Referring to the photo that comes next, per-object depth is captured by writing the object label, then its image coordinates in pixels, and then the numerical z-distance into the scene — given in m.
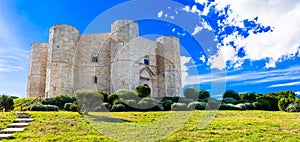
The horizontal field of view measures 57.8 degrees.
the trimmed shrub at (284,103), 20.31
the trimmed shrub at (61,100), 21.10
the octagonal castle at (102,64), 29.67
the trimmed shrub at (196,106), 19.02
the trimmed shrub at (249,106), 21.10
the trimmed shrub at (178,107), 19.35
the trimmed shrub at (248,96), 27.54
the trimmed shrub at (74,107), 16.78
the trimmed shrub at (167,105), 20.69
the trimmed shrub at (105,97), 21.71
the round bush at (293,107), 18.75
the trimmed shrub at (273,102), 22.45
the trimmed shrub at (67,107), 18.77
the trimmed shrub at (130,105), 19.36
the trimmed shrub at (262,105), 21.20
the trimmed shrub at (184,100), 23.44
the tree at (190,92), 27.41
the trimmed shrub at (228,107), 19.86
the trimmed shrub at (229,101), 23.55
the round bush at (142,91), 26.06
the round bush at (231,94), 27.31
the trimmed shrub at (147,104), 19.45
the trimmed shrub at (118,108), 18.06
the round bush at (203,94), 27.20
